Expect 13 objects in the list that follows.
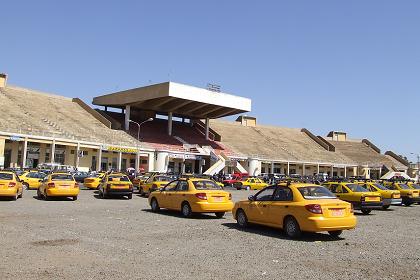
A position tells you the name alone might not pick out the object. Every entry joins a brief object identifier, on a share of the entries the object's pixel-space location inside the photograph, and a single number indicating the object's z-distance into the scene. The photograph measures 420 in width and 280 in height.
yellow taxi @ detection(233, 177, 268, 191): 46.25
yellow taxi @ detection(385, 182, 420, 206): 27.30
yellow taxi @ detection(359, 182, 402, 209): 23.56
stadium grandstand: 56.19
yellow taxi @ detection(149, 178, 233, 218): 16.28
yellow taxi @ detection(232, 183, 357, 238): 11.80
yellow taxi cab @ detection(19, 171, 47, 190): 32.03
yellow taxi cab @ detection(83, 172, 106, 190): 35.74
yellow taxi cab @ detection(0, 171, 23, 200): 21.39
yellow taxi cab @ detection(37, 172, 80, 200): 23.00
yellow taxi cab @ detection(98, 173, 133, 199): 25.88
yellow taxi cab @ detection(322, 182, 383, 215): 20.16
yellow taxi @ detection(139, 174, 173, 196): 27.39
